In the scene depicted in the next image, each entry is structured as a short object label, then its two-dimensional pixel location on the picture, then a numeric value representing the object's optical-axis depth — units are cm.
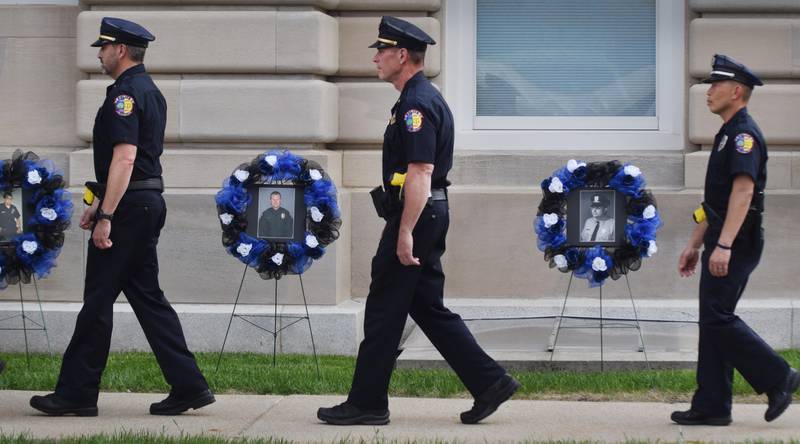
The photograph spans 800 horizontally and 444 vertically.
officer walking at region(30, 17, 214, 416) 1487
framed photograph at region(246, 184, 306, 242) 1891
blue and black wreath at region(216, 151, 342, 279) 1883
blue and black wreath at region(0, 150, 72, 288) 1897
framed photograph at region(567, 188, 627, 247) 1900
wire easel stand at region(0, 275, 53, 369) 2086
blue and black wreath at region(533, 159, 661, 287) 1886
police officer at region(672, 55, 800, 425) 1423
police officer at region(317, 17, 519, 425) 1443
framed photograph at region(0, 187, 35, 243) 1914
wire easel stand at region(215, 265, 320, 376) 1992
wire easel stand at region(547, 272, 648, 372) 1889
